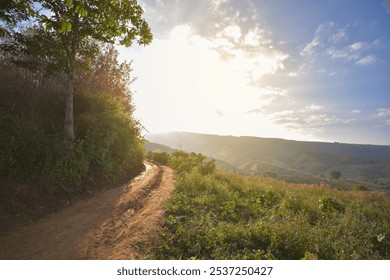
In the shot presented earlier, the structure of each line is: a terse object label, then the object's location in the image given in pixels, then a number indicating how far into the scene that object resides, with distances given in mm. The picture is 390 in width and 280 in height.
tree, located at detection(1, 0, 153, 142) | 9044
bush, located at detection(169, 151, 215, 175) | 17922
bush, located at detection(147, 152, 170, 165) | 25766
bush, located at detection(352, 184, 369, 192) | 22709
